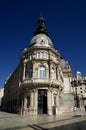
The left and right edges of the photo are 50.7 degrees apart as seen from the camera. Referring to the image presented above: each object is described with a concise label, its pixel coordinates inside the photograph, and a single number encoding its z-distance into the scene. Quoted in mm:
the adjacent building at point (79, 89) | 36915
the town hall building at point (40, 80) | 16972
